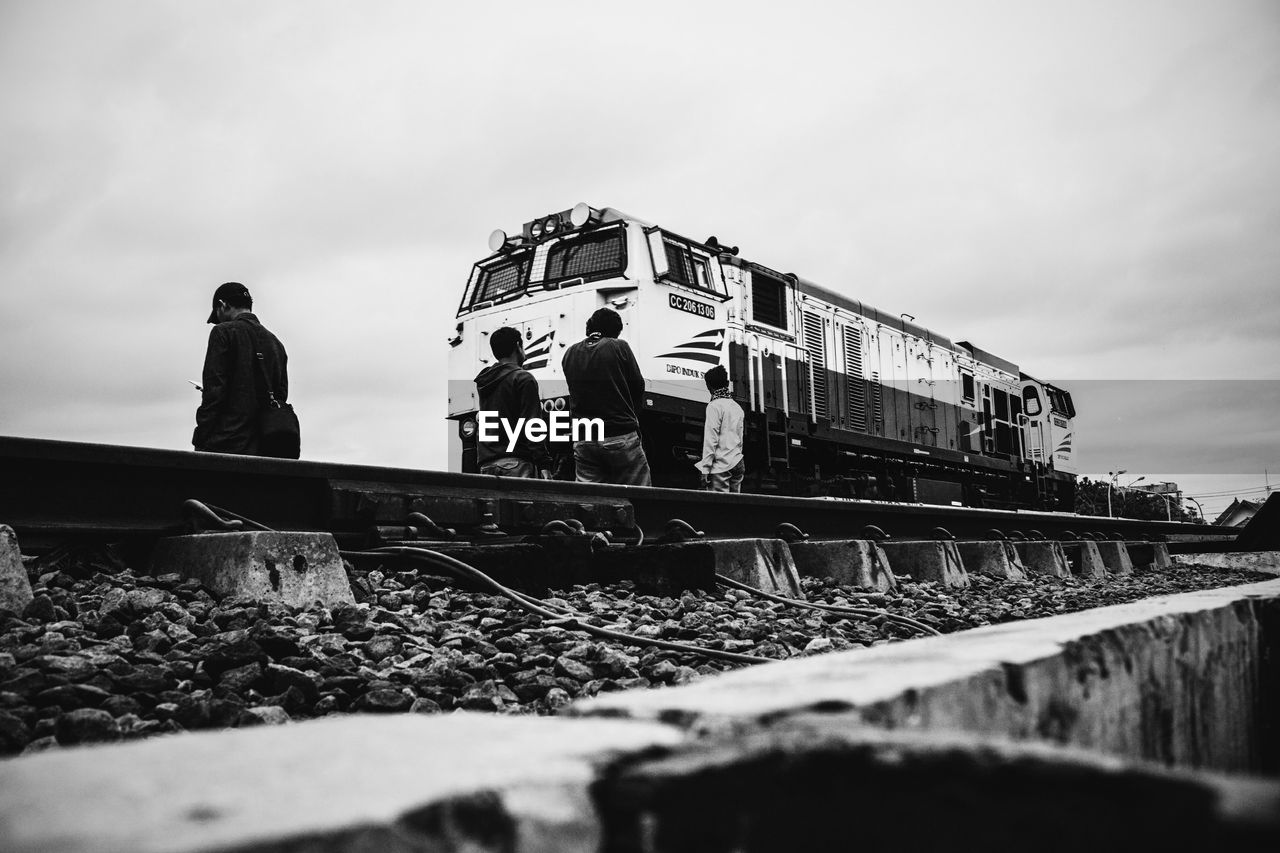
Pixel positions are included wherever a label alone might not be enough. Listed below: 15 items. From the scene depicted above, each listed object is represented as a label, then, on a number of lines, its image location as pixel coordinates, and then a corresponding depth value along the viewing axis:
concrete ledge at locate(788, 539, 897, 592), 5.10
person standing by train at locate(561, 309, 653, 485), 6.09
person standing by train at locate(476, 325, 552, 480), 5.55
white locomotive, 9.60
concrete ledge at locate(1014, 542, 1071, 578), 7.67
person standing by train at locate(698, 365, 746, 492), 7.87
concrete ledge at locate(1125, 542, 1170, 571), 10.67
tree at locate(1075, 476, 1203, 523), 46.16
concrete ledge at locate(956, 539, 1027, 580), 7.00
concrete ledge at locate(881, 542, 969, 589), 5.89
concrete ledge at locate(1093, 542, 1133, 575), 9.47
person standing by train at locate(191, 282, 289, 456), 4.92
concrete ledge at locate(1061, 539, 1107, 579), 8.46
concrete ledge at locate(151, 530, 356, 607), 2.89
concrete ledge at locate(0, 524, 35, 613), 2.48
